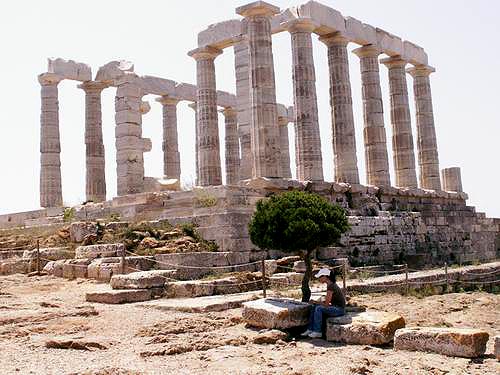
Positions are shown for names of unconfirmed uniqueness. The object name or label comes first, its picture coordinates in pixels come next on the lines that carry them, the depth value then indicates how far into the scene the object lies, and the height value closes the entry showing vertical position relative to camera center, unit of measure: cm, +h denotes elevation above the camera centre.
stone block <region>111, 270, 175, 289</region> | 1399 -59
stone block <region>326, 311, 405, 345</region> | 932 -135
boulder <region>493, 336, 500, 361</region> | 807 -150
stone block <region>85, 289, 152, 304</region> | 1338 -89
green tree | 1211 +46
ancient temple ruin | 2217 +472
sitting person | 1016 -106
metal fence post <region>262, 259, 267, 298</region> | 1314 -68
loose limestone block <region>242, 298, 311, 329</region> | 1014 -113
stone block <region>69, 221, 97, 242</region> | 1984 +94
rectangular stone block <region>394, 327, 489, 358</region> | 840 -146
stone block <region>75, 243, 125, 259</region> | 1731 +20
